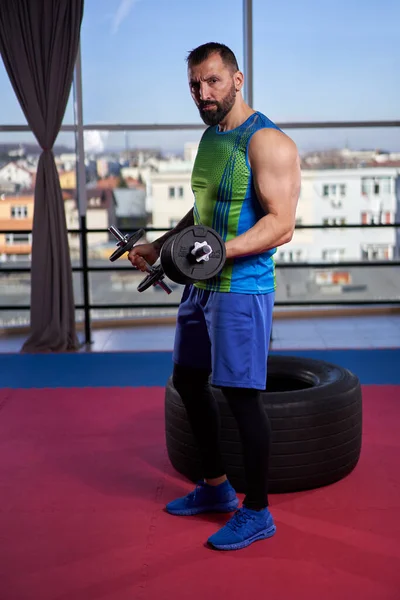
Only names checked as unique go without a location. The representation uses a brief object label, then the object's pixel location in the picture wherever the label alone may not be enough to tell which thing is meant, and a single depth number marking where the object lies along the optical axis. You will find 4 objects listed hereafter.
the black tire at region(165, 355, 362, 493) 2.54
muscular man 2.06
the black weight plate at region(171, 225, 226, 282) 1.98
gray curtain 5.02
